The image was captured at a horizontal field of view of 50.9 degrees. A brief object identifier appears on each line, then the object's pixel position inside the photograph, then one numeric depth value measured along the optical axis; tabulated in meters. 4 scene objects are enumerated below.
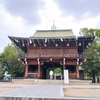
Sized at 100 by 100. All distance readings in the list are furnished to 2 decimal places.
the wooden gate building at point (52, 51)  15.49
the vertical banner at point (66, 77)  13.17
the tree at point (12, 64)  19.90
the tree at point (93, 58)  17.98
